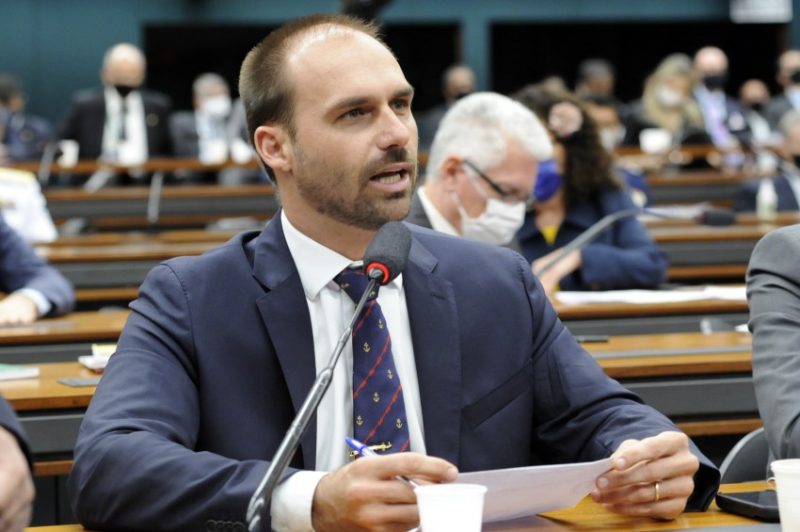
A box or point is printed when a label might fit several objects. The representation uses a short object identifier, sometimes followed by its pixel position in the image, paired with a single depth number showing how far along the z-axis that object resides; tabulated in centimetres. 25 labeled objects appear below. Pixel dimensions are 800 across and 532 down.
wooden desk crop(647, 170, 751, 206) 1419
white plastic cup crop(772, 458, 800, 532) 258
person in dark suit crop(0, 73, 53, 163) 1673
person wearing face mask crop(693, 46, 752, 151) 1775
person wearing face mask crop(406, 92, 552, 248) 627
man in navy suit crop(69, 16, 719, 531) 329
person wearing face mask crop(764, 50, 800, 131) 1915
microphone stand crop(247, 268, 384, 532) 229
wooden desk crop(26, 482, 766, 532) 288
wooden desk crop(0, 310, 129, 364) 580
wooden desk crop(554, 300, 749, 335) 630
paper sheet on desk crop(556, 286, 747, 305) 668
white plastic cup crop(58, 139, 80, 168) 1594
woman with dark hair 777
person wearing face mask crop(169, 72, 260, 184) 1711
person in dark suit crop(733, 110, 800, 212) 1231
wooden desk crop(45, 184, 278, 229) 1298
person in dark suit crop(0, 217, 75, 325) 635
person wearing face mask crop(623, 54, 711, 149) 1655
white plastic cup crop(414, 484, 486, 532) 239
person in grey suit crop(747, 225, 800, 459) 357
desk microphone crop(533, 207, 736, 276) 709
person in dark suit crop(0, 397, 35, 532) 245
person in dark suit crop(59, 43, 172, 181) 1625
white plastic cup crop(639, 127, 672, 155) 1574
